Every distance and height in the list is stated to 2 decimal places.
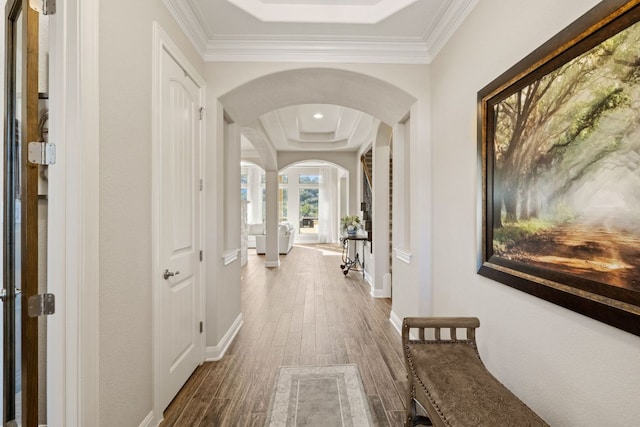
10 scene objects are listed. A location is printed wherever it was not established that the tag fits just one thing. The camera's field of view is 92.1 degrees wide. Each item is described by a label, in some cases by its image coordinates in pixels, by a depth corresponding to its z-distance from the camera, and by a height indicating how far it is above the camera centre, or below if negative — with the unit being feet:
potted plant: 20.95 -0.68
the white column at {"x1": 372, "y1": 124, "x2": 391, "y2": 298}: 15.61 +0.47
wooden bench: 4.03 -2.60
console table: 20.40 -3.26
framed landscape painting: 3.32 +0.59
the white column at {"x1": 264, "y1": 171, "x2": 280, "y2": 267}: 24.21 -0.05
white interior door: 6.53 -0.36
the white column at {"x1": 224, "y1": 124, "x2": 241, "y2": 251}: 10.72 +0.99
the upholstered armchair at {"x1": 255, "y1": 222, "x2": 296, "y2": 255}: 29.71 -2.64
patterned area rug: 6.35 -4.21
